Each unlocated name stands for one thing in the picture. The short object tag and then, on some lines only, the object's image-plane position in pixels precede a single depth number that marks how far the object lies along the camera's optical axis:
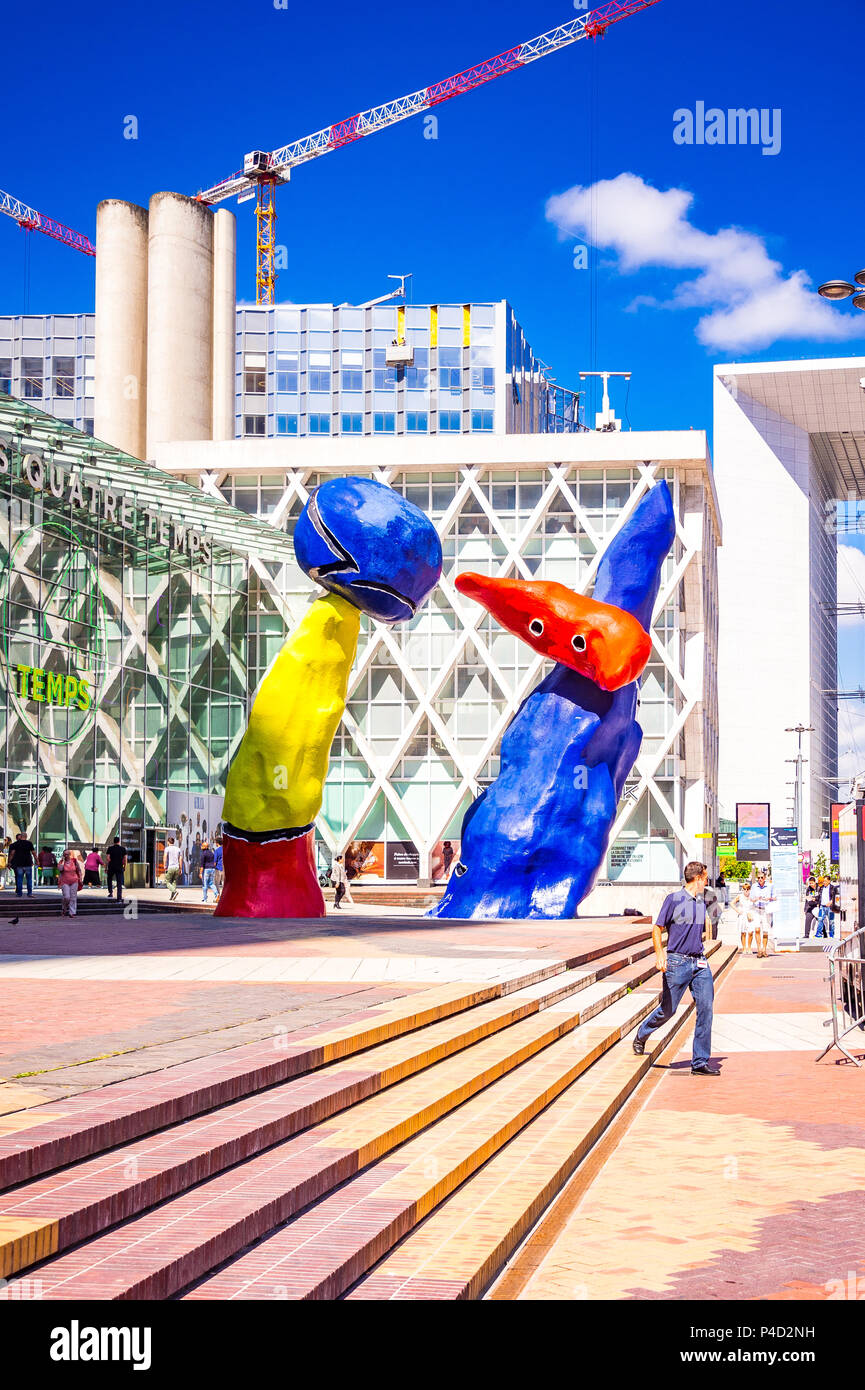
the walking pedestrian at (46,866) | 32.94
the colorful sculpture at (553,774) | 27.41
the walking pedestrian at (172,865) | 36.16
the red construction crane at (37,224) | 116.44
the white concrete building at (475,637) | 52.94
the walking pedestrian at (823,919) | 37.22
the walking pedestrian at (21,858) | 28.66
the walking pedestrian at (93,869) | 37.66
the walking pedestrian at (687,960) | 11.33
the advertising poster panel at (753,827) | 55.41
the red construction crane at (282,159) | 105.44
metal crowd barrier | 12.20
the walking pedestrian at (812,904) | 39.58
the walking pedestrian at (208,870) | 35.00
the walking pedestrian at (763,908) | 30.16
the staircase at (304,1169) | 4.93
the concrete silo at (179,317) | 76.25
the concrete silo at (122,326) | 77.38
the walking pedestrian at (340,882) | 35.09
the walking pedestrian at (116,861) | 30.72
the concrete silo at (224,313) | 81.56
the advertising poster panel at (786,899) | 31.94
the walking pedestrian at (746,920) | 31.05
